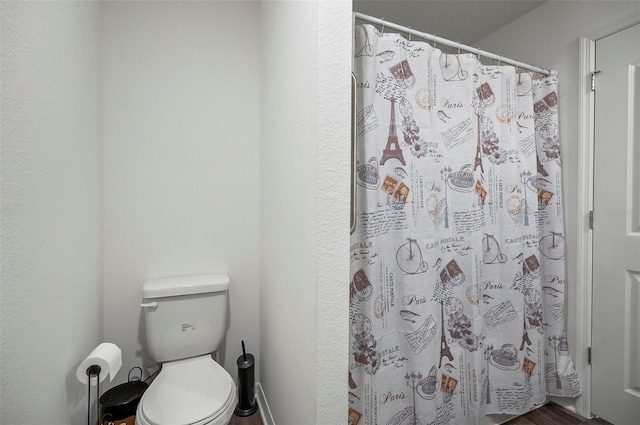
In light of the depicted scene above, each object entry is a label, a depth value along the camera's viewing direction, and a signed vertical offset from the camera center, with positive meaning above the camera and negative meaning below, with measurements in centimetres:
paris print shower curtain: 125 -15
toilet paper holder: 109 -62
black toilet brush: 159 -99
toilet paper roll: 107 -58
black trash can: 121 -84
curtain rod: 124 +83
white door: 148 -11
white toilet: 118 -69
